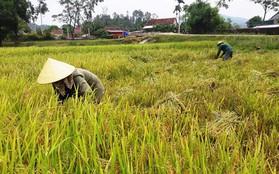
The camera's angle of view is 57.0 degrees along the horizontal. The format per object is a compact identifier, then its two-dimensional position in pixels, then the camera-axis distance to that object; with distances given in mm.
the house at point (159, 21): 54756
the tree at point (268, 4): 41219
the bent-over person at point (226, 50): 8906
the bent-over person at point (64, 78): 2316
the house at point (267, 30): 26105
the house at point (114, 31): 53175
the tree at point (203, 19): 30453
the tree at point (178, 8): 44484
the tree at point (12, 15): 27609
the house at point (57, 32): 58656
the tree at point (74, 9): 43344
